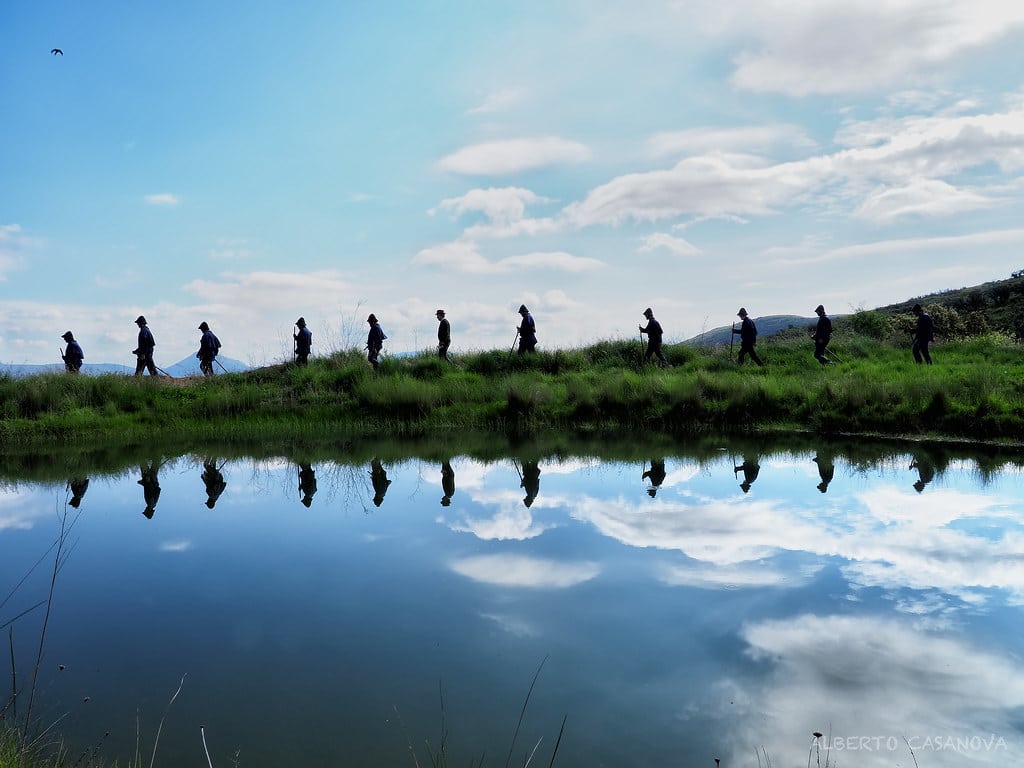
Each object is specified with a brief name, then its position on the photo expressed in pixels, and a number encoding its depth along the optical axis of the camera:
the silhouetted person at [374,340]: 22.55
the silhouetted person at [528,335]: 23.05
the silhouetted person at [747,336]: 21.52
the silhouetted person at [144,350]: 22.20
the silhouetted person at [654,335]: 21.92
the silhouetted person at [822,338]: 21.52
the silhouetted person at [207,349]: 23.14
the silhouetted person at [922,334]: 20.86
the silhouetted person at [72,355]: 22.31
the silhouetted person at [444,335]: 22.95
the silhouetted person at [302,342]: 22.83
